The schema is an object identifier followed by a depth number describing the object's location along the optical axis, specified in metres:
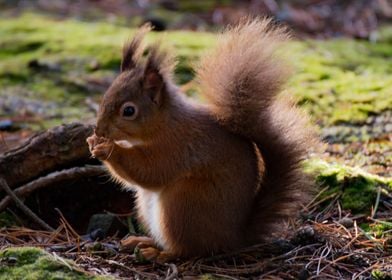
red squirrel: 5.06
